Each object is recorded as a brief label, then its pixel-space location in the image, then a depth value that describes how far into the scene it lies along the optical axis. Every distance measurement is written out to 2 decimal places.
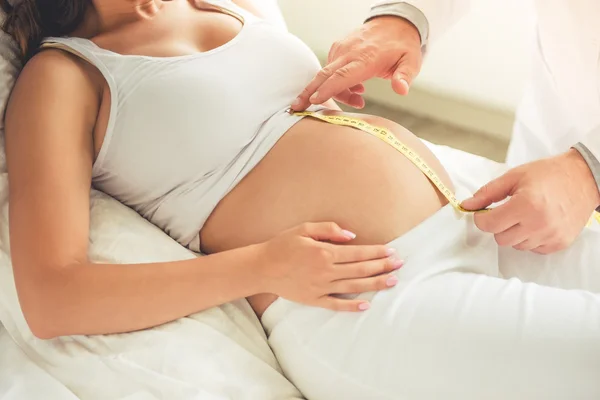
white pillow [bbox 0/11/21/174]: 1.18
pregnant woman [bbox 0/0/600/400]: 0.93
